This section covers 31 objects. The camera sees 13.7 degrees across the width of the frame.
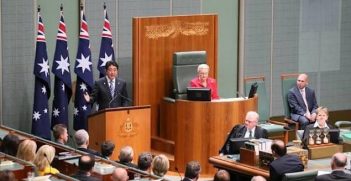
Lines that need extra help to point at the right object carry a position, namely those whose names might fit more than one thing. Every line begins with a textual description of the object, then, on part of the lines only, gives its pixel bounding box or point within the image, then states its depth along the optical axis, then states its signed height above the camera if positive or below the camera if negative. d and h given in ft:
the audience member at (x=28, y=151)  47.32 -4.57
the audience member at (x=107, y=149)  50.64 -4.80
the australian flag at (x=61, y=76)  65.86 -2.99
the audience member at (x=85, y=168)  43.96 -4.76
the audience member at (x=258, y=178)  43.86 -5.02
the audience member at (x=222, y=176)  44.51 -5.04
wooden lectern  60.10 -4.90
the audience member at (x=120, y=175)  41.63 -4.68
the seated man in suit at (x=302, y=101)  70.44 -4.38
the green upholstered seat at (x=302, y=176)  47.72 -5.41
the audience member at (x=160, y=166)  46.10 -4.90
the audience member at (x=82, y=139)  52.23 -4.63
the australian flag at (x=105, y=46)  67.74 -1.67
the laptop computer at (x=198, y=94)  60.93 -3.48
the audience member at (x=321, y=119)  61.82 -4.57
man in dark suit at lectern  63.81 -3.50
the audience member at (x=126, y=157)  49.02 -4.92
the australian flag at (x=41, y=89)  65.16 -3.54
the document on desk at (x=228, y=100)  61.45 -3.76
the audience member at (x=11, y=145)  50.46 -4.66
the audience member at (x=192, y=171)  45.62 -5.01
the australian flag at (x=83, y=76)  66.69 -3.01
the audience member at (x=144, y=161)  47.15 -4.85
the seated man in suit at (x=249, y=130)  57.70 -4.73
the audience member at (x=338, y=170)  47.85 -5.24
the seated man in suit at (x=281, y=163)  49.16 -5.17
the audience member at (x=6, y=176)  39.58 -4.49
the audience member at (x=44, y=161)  45.06 -4.65
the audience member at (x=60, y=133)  53.68 -4.52
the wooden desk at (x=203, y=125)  61.15 -4.81
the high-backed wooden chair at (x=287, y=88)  70.53 -3.80
